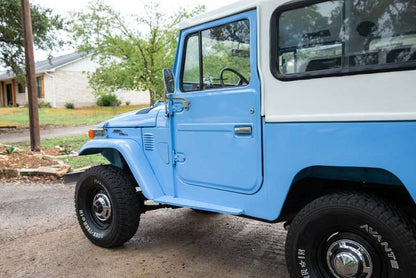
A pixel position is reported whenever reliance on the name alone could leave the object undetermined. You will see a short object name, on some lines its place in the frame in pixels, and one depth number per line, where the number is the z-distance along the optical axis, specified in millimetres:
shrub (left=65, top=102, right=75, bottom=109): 29234
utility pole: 9195
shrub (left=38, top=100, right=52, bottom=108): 29088
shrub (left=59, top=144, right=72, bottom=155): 9519
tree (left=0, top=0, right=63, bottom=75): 14629
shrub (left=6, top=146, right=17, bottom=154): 8832
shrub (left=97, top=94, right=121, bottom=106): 29578
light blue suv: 2277
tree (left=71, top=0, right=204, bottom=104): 13914
